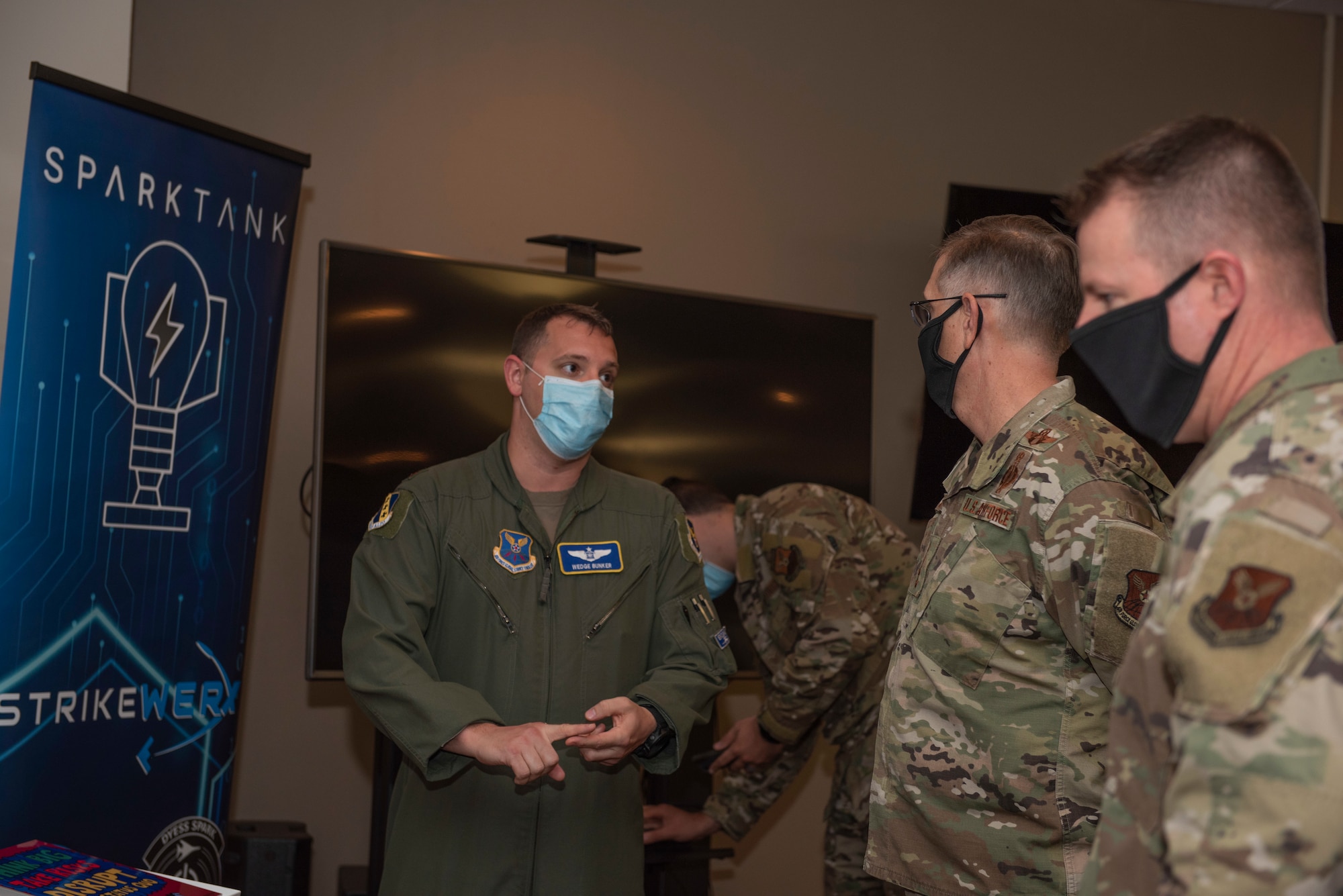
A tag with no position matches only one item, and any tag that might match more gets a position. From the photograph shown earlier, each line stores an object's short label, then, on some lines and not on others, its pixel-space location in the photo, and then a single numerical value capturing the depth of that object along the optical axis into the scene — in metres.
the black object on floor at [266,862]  2.80
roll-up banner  2.24
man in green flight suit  1.98
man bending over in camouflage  2.85
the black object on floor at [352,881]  3.03
